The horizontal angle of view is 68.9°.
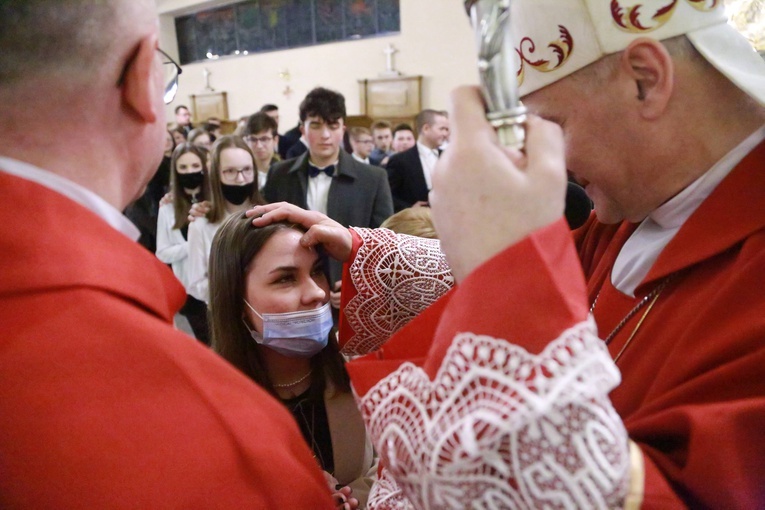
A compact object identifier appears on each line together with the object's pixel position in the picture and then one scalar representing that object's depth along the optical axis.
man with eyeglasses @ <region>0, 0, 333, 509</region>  0.67
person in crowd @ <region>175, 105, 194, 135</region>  9.54
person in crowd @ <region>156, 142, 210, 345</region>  3.82
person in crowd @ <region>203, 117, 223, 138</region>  7.76
